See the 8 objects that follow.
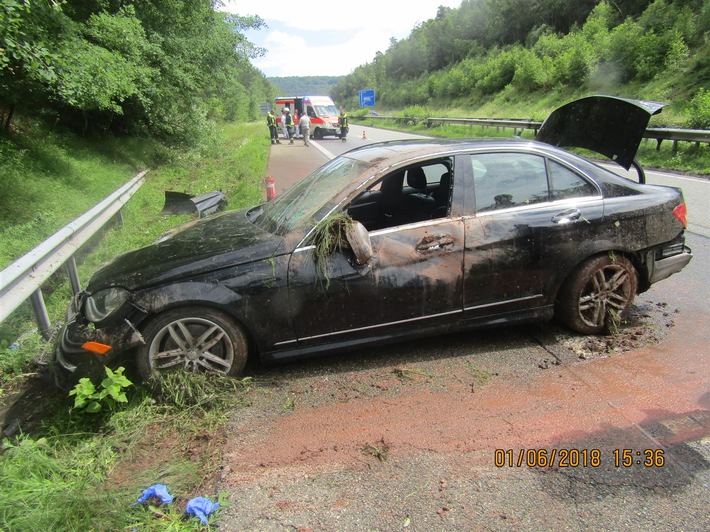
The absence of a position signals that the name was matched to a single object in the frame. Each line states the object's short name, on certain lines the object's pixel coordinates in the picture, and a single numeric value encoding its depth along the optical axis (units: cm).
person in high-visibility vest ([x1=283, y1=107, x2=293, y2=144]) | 2864
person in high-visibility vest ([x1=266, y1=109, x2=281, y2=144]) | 2708
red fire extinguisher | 885
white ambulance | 3102
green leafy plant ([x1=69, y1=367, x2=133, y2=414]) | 295
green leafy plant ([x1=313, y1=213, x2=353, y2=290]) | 328
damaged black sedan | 317
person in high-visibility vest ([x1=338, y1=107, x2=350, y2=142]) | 2903
